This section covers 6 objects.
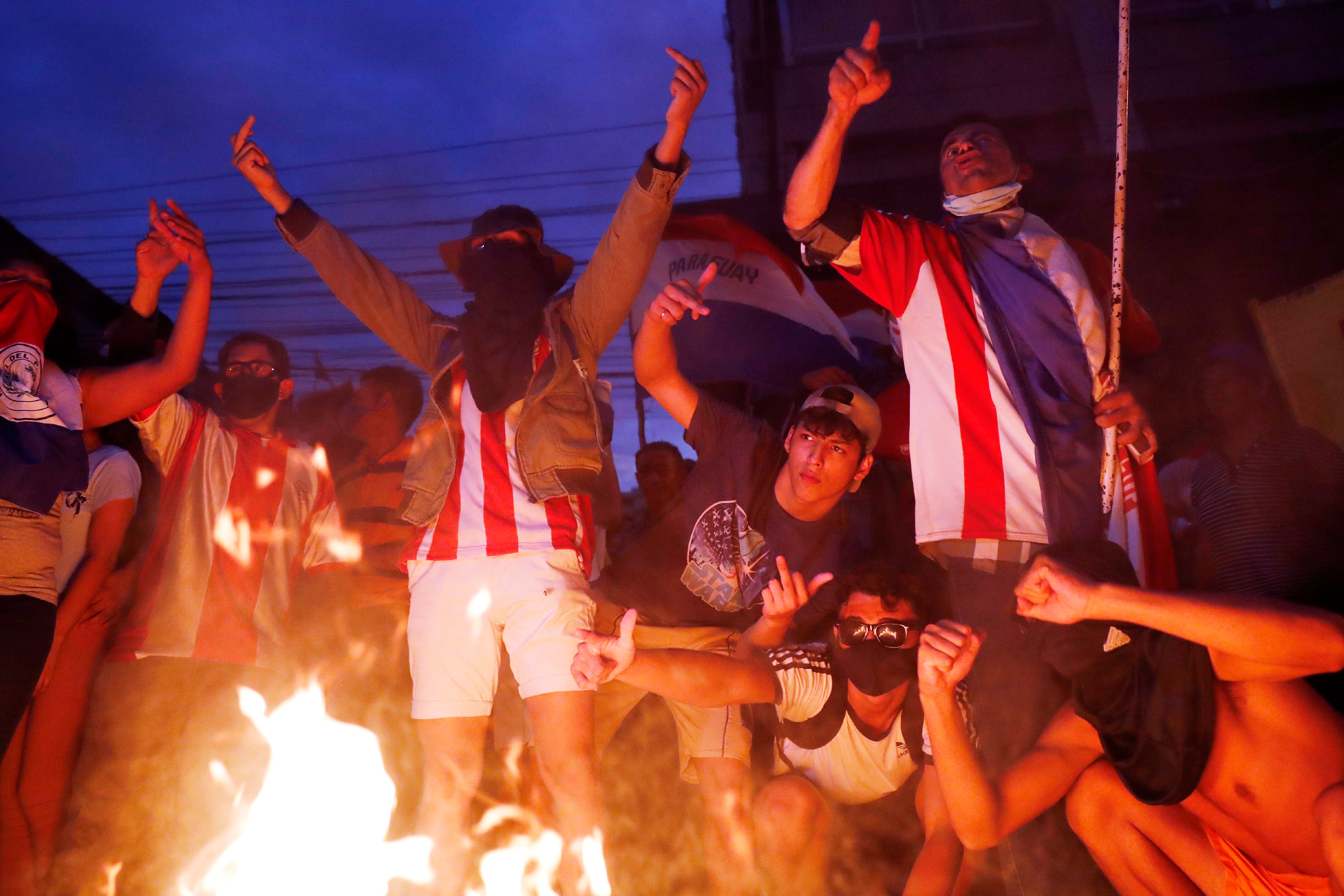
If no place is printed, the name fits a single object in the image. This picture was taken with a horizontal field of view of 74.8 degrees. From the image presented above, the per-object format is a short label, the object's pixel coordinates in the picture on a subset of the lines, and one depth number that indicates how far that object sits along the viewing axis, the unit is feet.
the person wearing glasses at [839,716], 9.41
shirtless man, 6.67
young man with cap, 10.75
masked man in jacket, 8.56
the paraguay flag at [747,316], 19.15
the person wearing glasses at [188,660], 10.44
